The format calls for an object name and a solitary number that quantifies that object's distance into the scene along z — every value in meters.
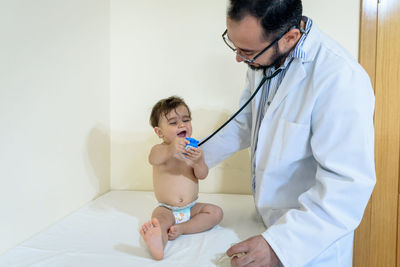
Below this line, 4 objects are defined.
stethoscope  1.12
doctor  0.90
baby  1.22
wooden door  1.64
